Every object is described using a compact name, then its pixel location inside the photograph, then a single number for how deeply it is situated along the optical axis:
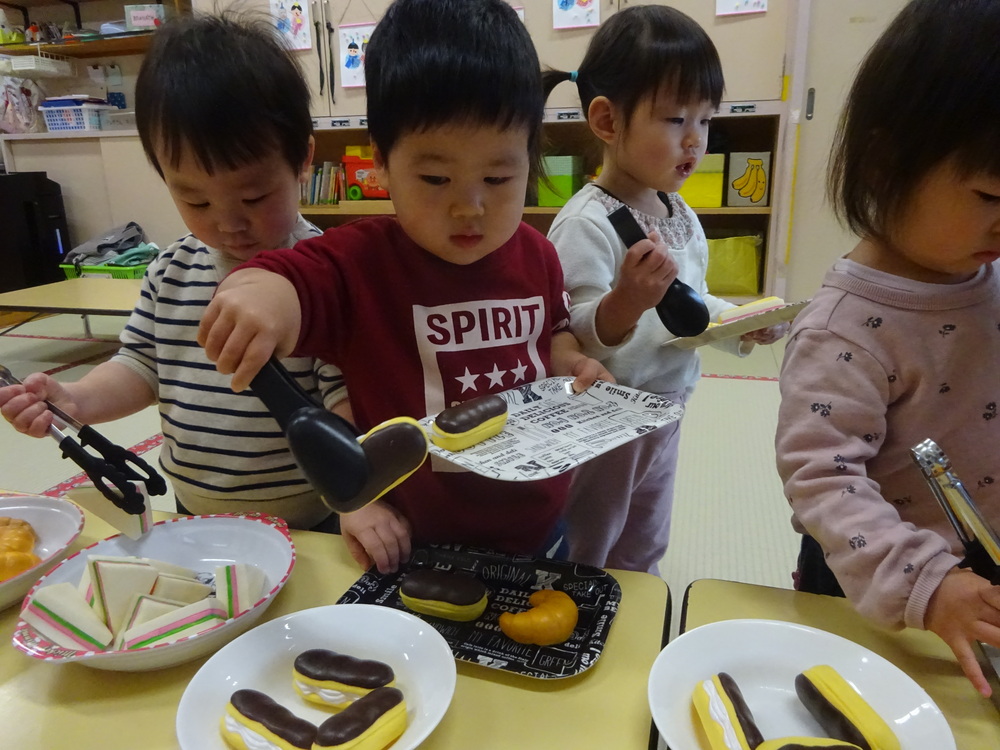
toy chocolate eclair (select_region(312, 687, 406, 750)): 0.38
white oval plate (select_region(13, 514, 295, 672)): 0.55
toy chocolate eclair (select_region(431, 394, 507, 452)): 0.52
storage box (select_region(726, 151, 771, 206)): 2.41
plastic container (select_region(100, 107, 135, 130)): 3.48
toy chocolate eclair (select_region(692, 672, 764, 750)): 0.38
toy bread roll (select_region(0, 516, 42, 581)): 0.56
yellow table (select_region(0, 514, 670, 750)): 0.42
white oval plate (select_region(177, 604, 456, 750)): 0.41
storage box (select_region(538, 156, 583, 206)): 2.45
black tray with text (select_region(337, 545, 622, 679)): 0.47
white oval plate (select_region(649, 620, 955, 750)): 0.40
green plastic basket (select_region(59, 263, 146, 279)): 3.14
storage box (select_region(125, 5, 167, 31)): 3.17
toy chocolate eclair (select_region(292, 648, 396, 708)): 0.43
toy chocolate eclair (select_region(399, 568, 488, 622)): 0.50
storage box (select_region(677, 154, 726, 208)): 2.41
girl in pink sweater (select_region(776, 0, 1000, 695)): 0.47
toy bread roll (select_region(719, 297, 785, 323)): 0.76
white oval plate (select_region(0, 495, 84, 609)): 0.62
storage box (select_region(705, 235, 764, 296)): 2.51
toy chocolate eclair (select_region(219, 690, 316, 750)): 0.39
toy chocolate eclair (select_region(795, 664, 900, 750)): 0.38
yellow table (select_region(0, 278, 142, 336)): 2.44
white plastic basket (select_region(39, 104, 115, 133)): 3.38
